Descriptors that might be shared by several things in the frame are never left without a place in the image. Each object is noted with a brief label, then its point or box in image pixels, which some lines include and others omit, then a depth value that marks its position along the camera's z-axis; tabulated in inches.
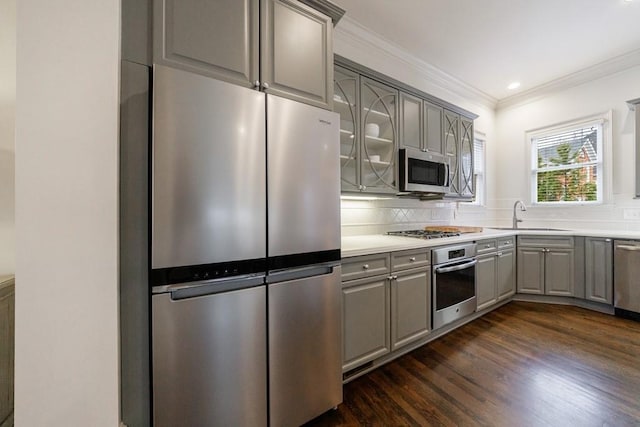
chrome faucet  143.7
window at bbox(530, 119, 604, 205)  125.6
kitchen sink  136.1
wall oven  83.3
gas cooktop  90.4
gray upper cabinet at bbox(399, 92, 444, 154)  95.5
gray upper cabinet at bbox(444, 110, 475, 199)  113.9
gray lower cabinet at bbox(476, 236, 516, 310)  103.0
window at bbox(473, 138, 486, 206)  154.2
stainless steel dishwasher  98.7
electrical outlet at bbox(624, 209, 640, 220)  112.5
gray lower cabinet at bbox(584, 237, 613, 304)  106.2
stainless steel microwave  93.4
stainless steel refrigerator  37.9
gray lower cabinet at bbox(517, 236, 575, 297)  115.9
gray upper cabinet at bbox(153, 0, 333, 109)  41.8
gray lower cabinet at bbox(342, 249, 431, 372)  63.6
